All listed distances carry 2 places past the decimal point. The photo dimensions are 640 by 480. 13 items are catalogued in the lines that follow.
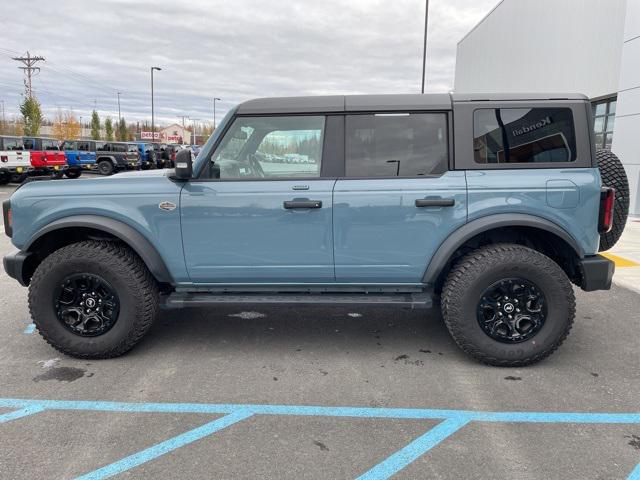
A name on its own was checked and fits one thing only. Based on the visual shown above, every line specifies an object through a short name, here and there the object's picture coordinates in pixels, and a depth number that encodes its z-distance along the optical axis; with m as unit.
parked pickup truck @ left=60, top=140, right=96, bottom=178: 22.58
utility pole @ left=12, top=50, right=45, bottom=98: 51.31
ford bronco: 3.44
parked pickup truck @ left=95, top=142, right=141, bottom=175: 25.55
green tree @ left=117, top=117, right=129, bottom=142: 75.38
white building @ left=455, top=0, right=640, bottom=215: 11.33
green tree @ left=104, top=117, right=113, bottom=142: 72.59
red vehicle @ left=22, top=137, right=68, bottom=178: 18.89
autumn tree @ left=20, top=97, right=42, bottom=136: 41.91
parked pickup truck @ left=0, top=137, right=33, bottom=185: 17.78
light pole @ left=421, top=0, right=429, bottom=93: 19.83
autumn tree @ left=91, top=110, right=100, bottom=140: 67.50
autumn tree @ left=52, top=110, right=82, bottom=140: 65.69
